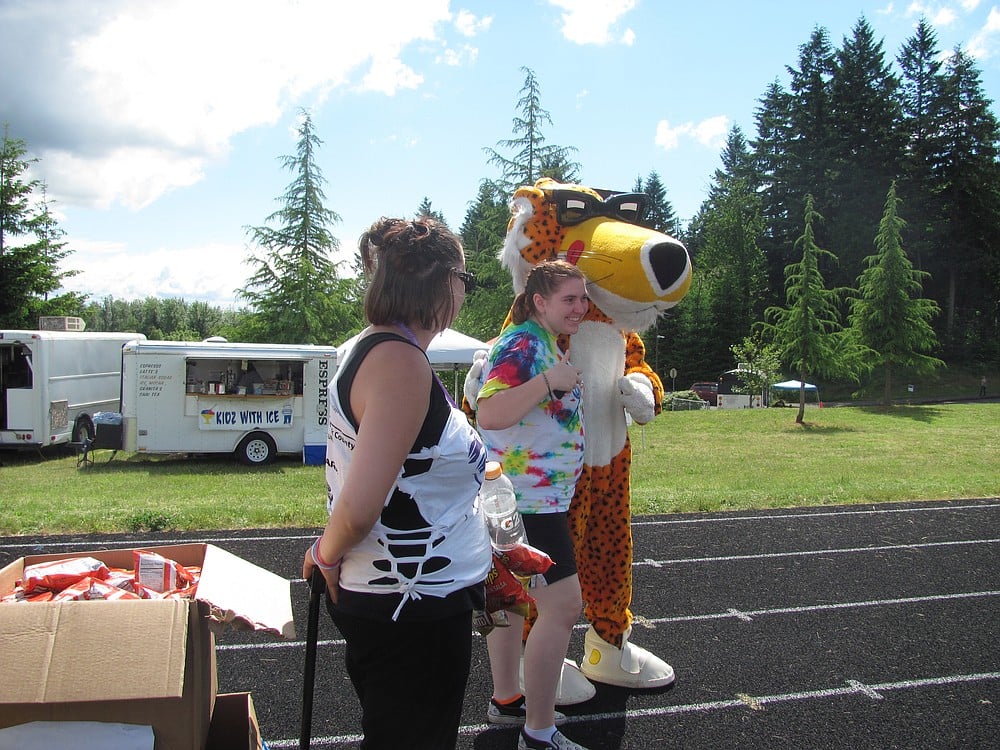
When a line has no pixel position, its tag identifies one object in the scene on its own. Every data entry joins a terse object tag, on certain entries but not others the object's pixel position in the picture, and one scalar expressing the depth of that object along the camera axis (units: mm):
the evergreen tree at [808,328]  20781
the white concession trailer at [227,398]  13078
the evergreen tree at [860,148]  41844
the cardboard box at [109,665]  1852
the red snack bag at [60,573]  2266
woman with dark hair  1699
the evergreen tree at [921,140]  40844
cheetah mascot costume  3354
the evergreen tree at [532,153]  20594
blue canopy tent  30511
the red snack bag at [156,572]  2393
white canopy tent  13781
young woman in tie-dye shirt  2701
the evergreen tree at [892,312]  24672
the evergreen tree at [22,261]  23203
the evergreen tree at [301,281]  23031
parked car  34094
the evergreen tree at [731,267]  43719
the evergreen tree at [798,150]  43375
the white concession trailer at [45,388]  13891
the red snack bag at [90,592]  2174
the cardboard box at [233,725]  2307
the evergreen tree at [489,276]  20534
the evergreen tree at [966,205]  40656
